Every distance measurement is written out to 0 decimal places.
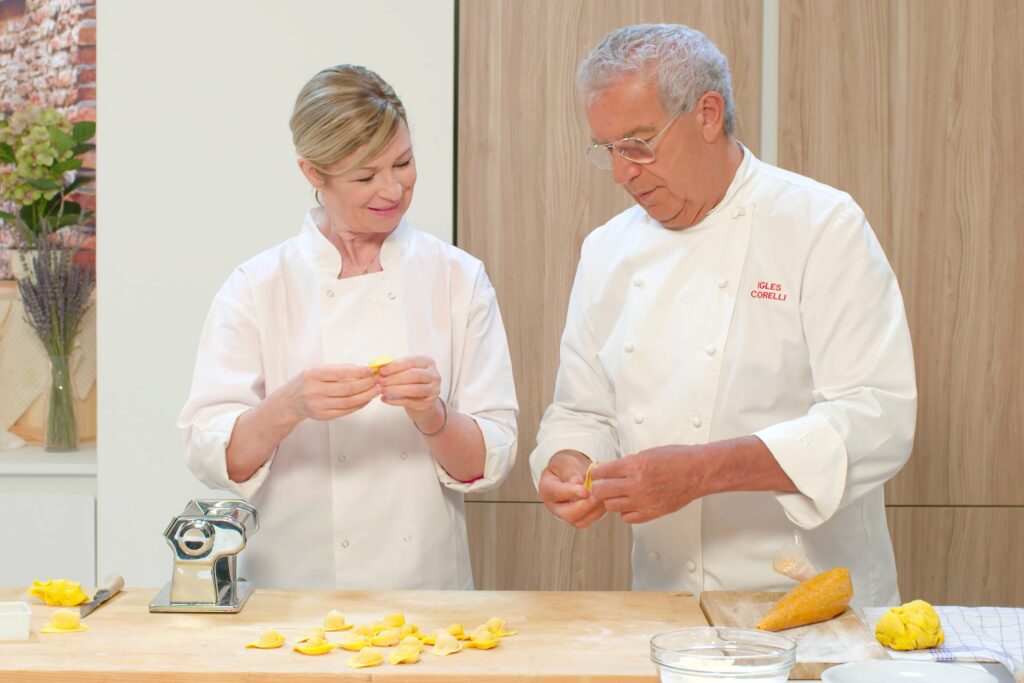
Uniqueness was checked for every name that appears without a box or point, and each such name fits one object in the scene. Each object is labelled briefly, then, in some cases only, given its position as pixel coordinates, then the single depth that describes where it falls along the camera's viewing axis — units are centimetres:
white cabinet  273
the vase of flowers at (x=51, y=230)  287
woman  189
